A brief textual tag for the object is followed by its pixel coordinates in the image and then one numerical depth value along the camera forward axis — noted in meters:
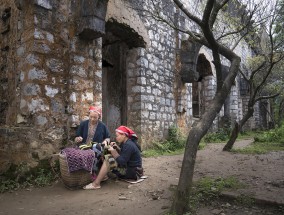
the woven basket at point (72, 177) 4.16
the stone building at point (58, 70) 4.54
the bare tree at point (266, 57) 7.21
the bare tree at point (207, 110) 3.07
